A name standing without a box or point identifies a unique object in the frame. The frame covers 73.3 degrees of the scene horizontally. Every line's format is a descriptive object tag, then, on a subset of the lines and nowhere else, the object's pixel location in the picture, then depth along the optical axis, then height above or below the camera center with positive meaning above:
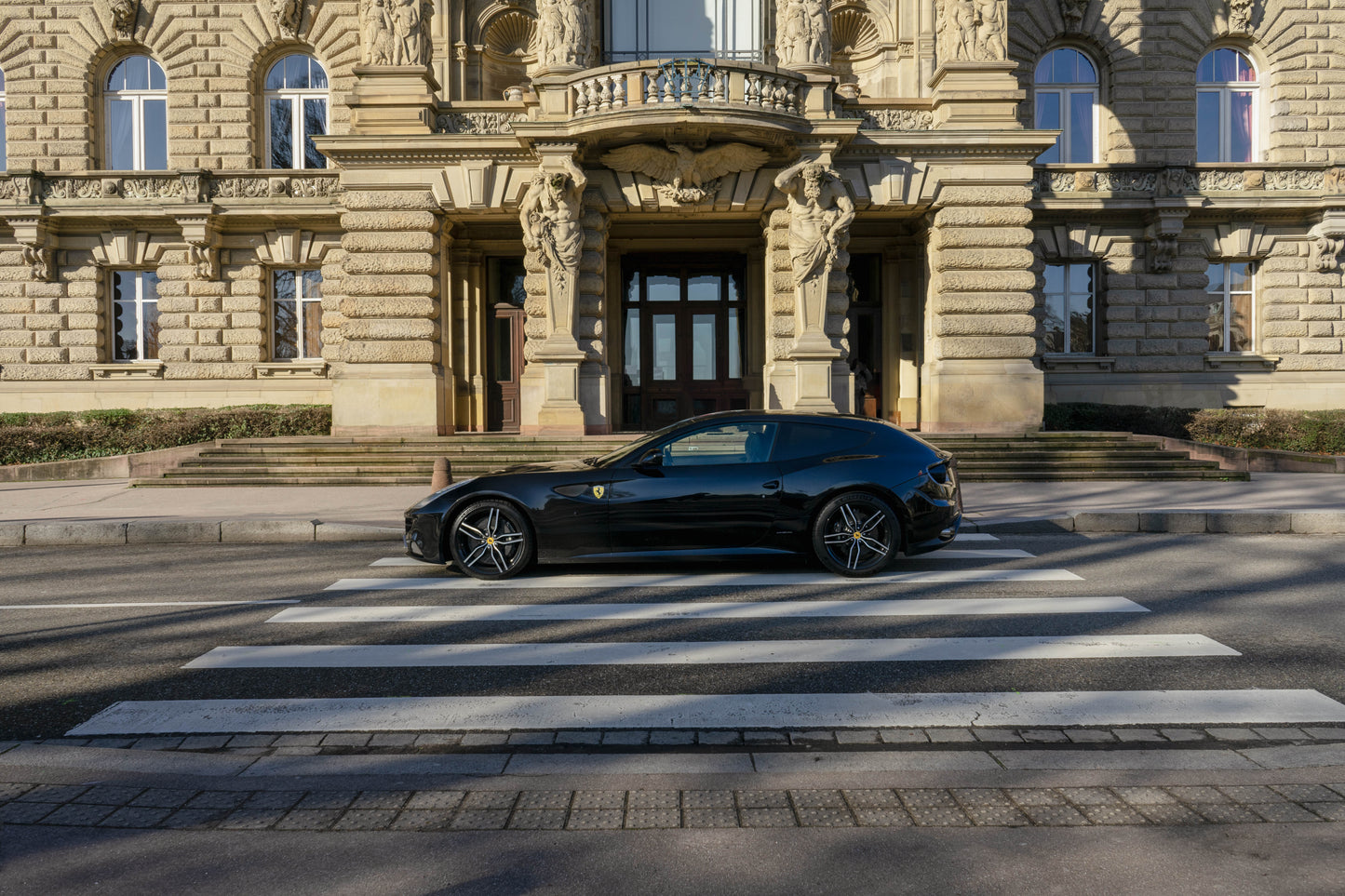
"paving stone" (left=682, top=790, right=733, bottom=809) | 3.44 -1.48
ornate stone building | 18.98 +4.50
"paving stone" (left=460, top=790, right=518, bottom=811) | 3.43 -1.47
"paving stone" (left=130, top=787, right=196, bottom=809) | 3.46 -1.46
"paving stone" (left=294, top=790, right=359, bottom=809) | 3.45 -1.47
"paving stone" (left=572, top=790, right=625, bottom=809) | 3.43 -1.48
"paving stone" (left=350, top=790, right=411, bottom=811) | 3.44 -1.47
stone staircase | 15.62 -0.76
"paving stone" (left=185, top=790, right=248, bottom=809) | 3.45 -1.46
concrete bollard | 11.55 -0.74
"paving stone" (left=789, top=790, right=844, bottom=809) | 3.43 -1.48
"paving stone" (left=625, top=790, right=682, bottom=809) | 3.45 -1.48
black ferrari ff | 7.77 -0.80
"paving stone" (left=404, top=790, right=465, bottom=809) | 3.43 -1.47
